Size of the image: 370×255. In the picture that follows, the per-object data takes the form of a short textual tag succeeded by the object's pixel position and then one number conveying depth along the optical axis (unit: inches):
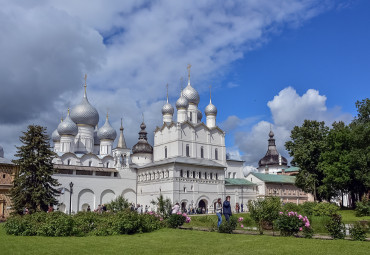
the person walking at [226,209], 664.4
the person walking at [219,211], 666.8
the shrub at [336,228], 536.7
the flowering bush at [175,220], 722.2
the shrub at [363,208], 1218.7
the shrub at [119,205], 1008.8
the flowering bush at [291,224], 565.3
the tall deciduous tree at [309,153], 1594.5
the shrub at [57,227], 611.5
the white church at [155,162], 1798.7
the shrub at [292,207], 1126.6
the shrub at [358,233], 514.7
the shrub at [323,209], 1048.8
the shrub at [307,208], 1104.3
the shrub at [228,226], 627.7
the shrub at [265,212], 682.2
